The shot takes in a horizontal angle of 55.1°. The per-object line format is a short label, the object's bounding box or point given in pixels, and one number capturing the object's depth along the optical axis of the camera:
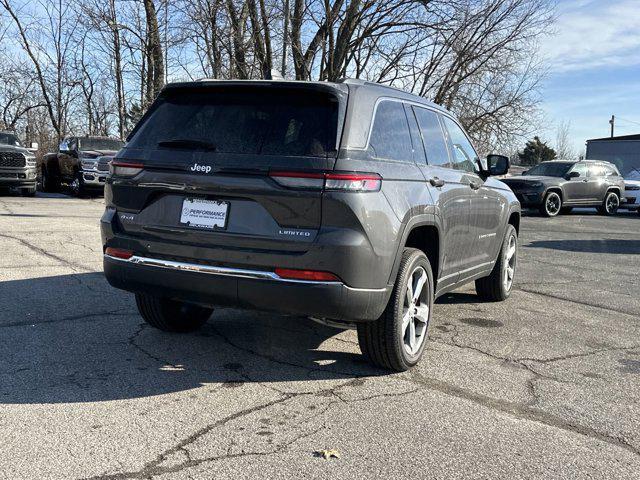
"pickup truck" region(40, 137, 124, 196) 17.38
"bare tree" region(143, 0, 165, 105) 18.80
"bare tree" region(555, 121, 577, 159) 73.19
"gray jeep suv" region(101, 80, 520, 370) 3.47
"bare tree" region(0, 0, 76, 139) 28.52
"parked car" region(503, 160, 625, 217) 18.59
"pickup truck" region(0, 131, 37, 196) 17.03
